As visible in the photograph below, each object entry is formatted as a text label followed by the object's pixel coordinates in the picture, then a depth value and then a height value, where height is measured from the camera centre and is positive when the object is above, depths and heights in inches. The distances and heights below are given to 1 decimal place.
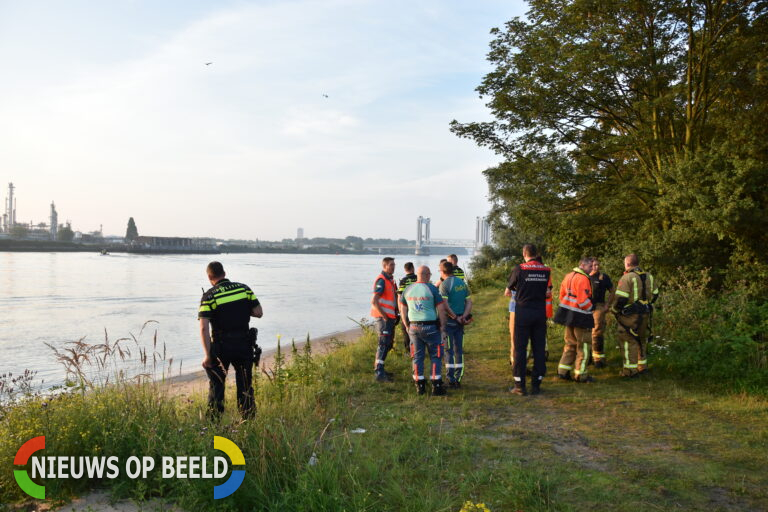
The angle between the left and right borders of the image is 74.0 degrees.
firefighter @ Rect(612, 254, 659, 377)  304.2 -36.4
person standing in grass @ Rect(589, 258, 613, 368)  319.9 -35.0
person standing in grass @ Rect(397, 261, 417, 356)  385.1 -23.6
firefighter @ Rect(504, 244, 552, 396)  277.7 -35.8
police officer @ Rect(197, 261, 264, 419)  220.4 -38.6
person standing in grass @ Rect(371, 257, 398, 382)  311.3 -41.7
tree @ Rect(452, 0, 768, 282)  398.6 +131.9
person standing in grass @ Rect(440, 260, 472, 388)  300.5 -41.0
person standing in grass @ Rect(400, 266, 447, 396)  274.7 -41.6
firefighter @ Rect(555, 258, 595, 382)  294.2 -39.1
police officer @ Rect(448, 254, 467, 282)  363.9 -11.3
